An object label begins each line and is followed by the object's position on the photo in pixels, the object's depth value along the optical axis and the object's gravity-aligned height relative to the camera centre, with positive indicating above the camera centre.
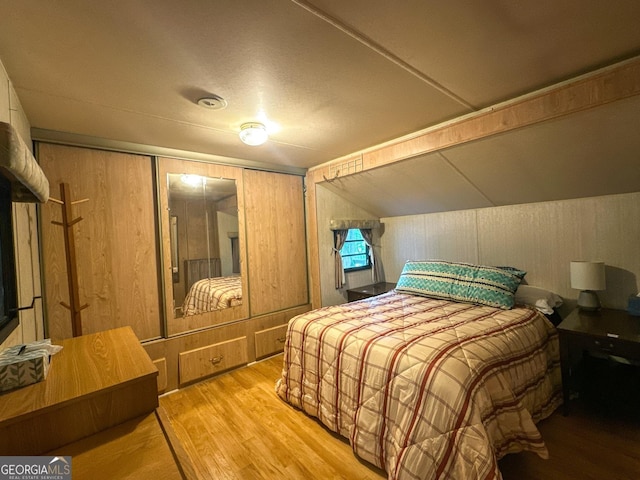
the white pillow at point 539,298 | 2.37 -0.64
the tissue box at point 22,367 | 0.86 -0.37
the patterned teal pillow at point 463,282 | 2.40 -0.50
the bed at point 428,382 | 1.34 -0.88
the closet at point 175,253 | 2.22 -0.10
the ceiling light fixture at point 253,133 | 2.12 +0.80
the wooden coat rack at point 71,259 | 1.79 -0.08
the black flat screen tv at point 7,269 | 1.13 -0.08
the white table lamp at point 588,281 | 2.19 -0.45
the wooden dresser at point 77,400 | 0.78 -0.46
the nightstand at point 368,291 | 3.52 -0.74
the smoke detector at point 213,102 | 1.72 +0.87
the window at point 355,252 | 3.89 -0.26
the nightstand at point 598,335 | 1.73 -0.72
